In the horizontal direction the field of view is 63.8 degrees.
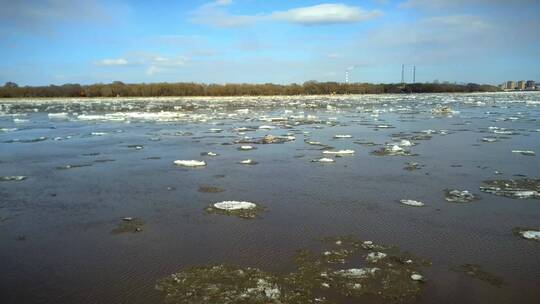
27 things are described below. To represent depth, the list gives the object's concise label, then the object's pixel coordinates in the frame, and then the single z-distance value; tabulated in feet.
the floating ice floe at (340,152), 32.16
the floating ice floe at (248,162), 28.89
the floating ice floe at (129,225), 16.20
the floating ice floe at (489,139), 37.93
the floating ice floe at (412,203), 18.69
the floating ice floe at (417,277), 11.88
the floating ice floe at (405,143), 36.09
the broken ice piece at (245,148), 35.48
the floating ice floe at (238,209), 17.78
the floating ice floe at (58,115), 80.84
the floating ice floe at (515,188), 19.88
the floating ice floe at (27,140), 43.98
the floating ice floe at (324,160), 28.99
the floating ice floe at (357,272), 12.17
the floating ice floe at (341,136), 43.08
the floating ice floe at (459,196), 19.27
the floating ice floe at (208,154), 33.09
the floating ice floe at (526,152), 30.63
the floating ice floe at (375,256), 13.19
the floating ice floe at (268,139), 39.91
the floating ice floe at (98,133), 49.90
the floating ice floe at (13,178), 24.97
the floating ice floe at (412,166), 26.34
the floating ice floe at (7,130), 56.12
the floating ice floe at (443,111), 77.16
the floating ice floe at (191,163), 28.48
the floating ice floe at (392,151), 31.60
